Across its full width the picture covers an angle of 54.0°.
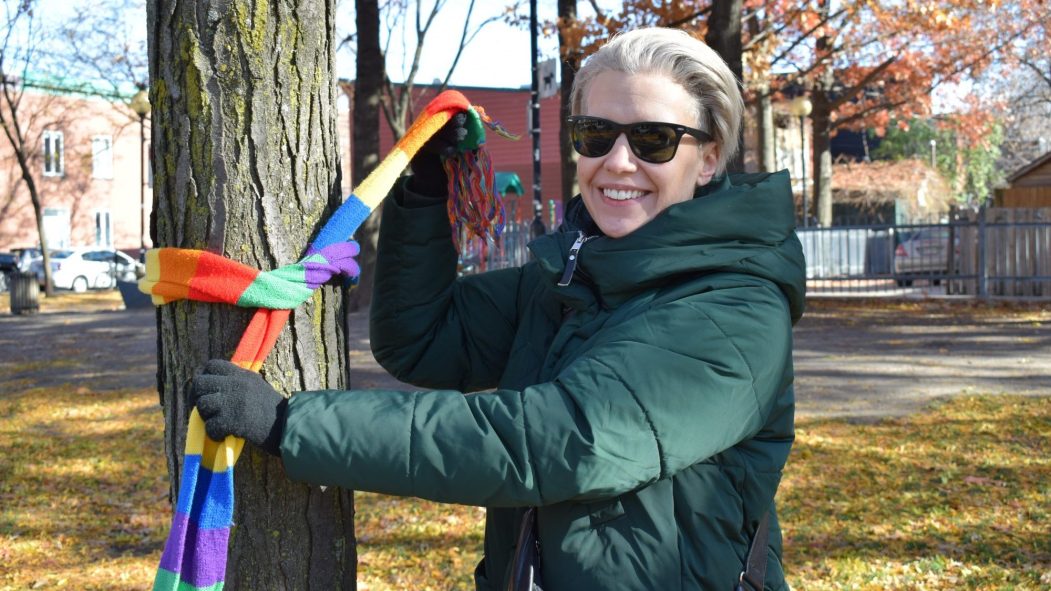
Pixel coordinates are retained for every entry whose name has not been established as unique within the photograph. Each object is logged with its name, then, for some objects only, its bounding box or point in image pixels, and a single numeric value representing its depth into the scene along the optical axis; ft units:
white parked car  105.40
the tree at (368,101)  48.57
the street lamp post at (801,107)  85.56
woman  5.65
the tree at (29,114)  87.51
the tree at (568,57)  45.14
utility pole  48.47
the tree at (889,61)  78.27
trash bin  72.08
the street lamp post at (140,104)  75.97
